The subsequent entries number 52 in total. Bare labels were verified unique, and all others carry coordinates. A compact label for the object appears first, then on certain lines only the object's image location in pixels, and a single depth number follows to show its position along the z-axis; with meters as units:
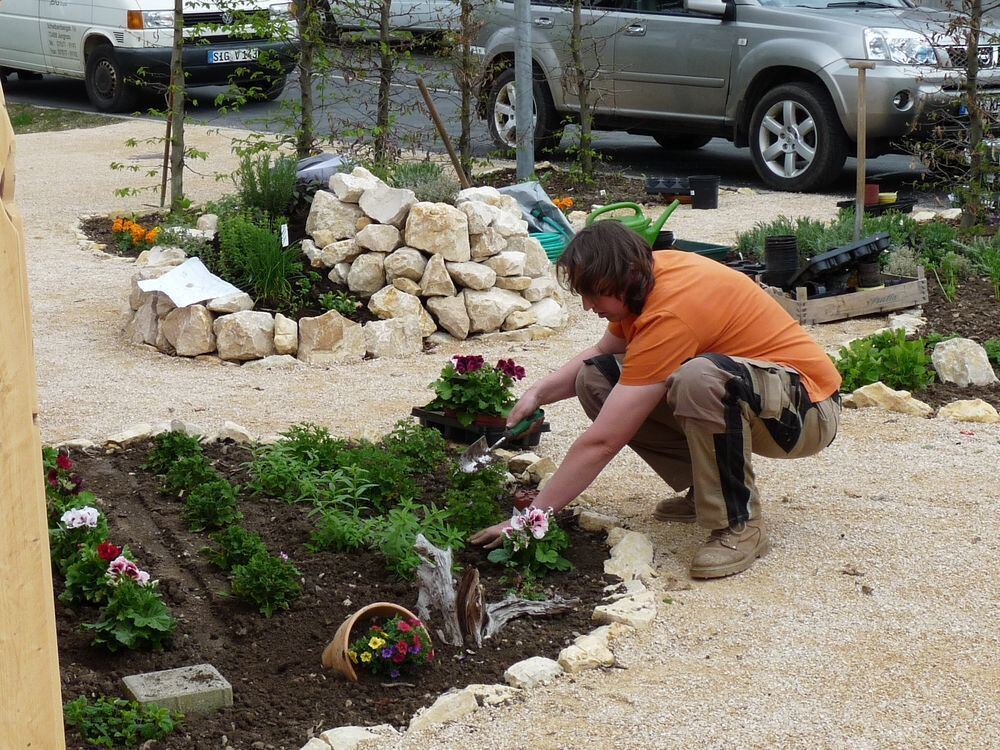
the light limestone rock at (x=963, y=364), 5.82
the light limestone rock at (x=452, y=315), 6.93
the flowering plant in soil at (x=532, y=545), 3.89
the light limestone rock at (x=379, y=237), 7.05
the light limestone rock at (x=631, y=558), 3.99
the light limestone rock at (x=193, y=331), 6.65
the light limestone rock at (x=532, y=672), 3.32
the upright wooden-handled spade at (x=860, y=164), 7.30
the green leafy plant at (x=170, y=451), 4.77
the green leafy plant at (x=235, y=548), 3.92
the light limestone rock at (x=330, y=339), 6.62
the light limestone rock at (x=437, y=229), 6.96
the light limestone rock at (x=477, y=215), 7.13
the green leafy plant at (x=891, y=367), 5.73
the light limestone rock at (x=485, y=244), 7.14
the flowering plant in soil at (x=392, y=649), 3.28
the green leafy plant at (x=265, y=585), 3.66
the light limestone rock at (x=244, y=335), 6.58
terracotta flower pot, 3.30
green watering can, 6.78
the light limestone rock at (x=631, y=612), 3.64
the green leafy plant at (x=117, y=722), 2.97
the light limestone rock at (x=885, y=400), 5.51
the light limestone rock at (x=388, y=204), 7.06
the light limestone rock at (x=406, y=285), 6.97
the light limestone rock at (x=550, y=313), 7.16
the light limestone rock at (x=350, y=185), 7.21
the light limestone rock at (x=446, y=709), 3.12
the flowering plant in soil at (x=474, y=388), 5.06
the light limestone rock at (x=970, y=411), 5.38
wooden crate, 6.92
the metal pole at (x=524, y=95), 10.19
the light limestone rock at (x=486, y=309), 6.98
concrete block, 3.11
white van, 13.71
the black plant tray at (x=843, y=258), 6.82
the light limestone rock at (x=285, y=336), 6.62
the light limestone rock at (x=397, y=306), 6.86
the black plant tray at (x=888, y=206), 8.73
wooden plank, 1.95
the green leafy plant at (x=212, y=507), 4.22
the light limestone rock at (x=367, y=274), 7.04
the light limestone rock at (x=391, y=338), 6.69
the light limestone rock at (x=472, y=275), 7.00
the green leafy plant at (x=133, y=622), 3.42
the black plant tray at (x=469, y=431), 5.10
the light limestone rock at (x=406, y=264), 6.97
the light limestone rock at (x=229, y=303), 6.72
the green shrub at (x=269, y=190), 7.55
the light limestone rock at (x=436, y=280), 6.95
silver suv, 9.56
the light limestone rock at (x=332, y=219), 7.22
